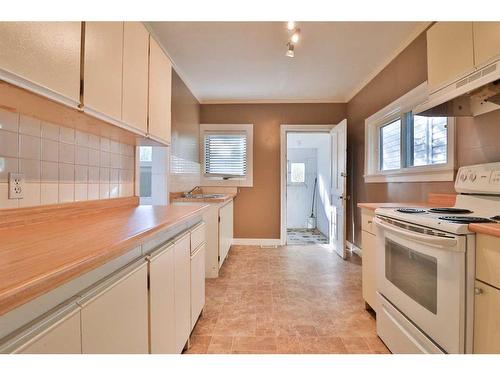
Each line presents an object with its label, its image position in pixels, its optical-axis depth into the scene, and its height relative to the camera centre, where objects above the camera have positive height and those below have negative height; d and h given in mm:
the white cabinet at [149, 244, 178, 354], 1014 -515
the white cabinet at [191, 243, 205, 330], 1614 -677
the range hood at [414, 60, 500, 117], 1229 +576
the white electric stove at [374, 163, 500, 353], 1038 -404
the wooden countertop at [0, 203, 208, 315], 468 -175
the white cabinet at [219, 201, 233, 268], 2928 -550
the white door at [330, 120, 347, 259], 3443 +6
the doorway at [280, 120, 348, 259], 3627 +35
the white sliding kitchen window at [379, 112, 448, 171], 2121 +483
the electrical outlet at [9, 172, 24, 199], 1030 +3
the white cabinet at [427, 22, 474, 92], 1361 +844
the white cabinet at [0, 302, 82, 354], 474 -318
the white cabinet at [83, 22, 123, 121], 1039 +550
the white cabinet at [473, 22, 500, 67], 1183 +750
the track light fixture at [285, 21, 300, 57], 2109 +1398
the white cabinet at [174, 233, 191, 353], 1303 -592
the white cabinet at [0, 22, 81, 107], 726 +434
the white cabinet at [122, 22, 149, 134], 1326 +655
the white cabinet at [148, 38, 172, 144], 1657 +686
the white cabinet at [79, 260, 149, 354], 654 -397
